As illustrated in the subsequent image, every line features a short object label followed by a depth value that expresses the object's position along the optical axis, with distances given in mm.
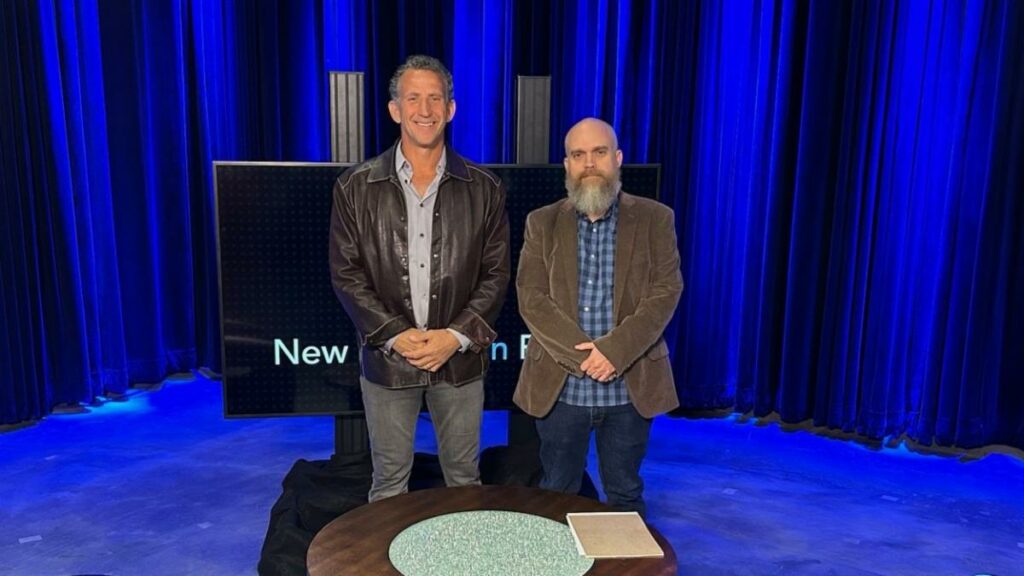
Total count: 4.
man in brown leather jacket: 2189
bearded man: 2115
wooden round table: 1497
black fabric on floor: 2391
